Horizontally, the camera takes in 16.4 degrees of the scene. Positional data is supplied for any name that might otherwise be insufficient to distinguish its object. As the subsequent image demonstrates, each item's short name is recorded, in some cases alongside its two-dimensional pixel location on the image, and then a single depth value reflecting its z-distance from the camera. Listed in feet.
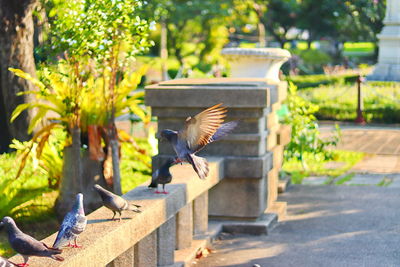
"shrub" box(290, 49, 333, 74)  212.33
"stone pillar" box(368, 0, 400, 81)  148.99
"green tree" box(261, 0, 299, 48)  225.92
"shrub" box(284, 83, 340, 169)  62.33
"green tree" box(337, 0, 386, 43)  210.05
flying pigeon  30.24
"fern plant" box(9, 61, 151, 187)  44.34
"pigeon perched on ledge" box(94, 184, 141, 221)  28.22
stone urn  51.15
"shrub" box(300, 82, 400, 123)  107.81
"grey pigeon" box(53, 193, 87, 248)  24.57
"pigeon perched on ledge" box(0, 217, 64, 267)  23.13
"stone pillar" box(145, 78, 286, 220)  41.39
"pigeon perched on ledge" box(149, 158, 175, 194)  33.01
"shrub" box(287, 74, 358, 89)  146.43
